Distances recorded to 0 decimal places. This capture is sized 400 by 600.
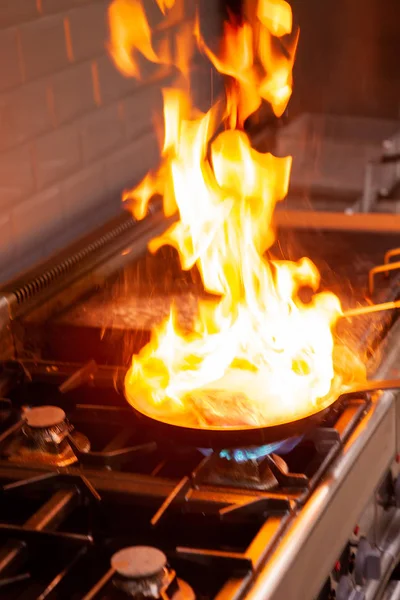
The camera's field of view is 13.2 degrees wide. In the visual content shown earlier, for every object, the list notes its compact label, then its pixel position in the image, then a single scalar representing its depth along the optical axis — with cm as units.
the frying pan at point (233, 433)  212
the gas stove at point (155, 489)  197
